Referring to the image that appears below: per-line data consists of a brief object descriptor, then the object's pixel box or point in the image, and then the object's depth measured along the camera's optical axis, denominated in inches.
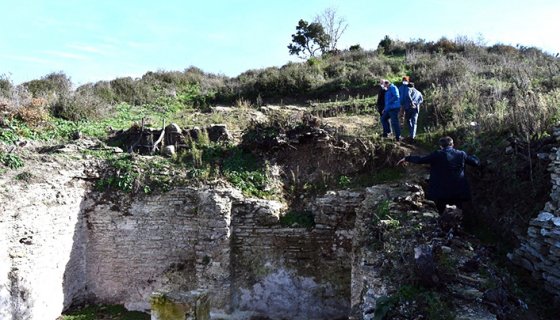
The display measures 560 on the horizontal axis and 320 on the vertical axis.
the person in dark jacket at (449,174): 282.4
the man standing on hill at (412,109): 396.8
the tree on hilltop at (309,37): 1301.7
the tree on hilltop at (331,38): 1307.8
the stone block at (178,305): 195.2
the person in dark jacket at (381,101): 427.2
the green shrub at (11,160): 357.7
